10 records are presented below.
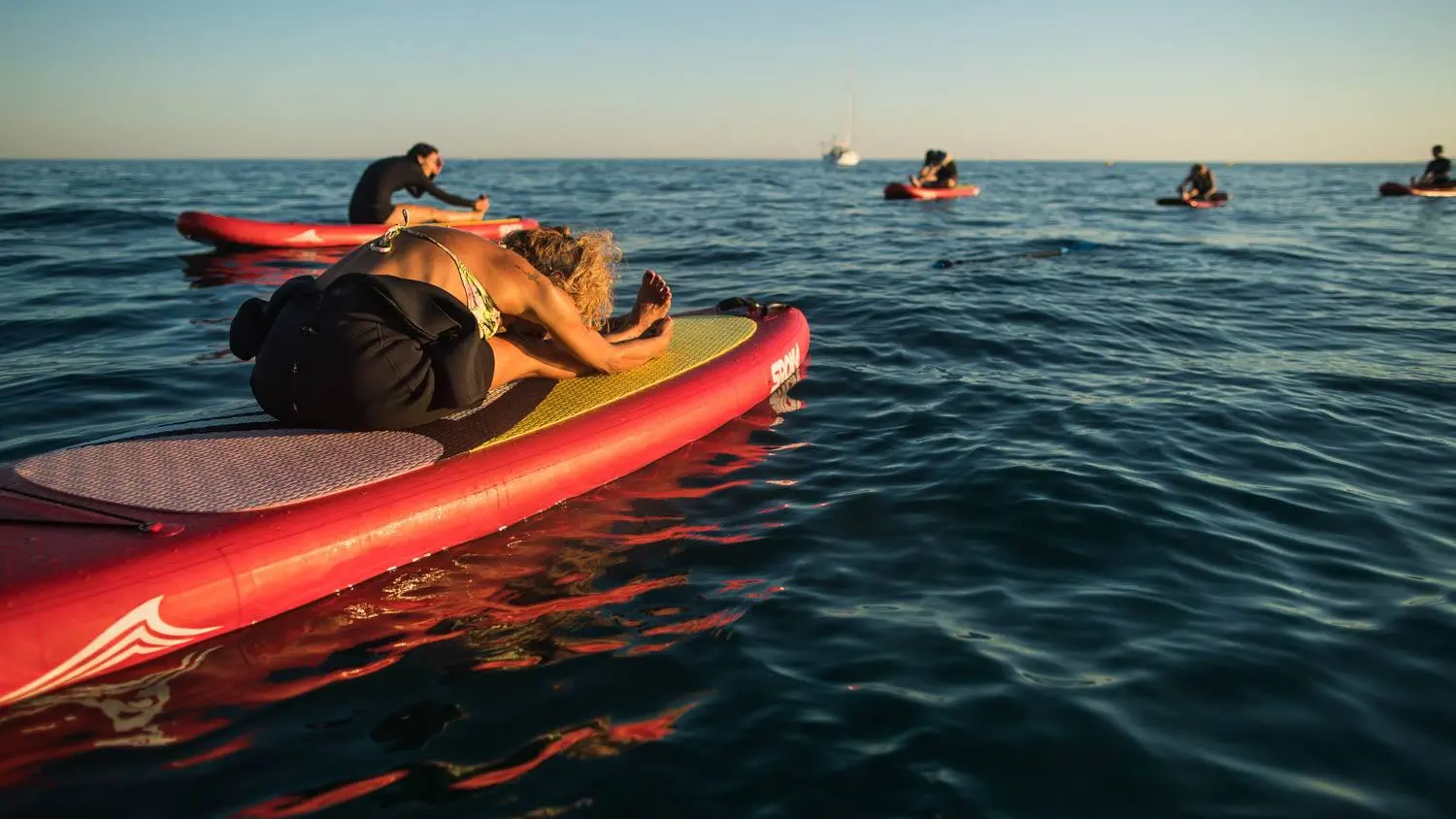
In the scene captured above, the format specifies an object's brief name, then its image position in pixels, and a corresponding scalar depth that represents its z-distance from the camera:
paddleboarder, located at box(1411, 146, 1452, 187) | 26.86
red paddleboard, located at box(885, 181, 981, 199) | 26.22
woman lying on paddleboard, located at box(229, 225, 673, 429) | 3.57
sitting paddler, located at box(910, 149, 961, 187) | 27.80
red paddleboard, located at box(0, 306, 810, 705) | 2.85
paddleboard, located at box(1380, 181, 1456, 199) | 26.41
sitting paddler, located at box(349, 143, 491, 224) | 13.34
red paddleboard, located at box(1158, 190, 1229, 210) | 23.93
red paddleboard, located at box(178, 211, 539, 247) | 12.52
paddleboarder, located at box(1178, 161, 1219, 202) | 24.33
